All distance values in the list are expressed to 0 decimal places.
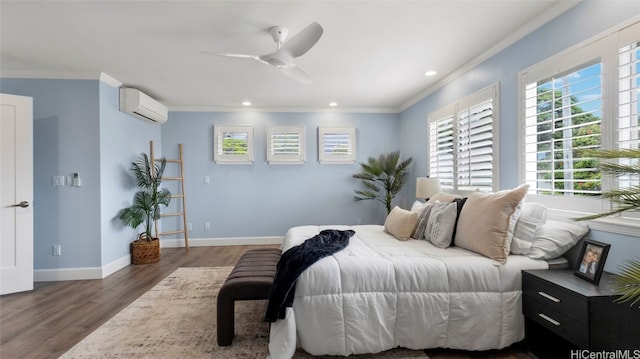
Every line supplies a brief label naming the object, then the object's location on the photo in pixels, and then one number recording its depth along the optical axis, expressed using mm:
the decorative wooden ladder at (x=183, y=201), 4952
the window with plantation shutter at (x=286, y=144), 5309
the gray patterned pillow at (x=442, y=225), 2408
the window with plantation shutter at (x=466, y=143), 2959
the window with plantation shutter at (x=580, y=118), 1766
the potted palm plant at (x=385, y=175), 4840
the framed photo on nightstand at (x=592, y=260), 1613
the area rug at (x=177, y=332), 1984
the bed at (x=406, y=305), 1840
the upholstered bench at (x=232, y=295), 2039
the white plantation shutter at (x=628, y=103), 1717
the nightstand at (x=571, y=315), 1415
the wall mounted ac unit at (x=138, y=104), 4016
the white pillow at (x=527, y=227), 2092
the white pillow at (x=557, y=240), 1991
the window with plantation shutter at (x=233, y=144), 5258
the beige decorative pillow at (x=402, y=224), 2713
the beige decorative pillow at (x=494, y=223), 2037
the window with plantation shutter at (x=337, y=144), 5359
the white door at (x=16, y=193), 3104
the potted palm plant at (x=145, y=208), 4105
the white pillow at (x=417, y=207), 3170
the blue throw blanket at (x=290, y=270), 1777
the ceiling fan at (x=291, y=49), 2102
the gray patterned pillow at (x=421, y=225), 2734
